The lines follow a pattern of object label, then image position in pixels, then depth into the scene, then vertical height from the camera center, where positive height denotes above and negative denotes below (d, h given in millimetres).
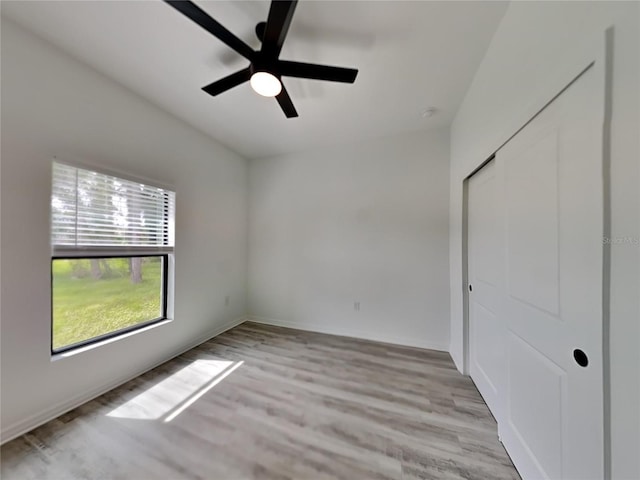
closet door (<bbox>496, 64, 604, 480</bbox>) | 780 -202
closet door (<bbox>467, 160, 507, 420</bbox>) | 1523 -325
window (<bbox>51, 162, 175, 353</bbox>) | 1671 -116
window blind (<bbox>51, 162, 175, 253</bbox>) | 1648 +250
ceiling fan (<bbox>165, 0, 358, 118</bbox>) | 1104 +1176
